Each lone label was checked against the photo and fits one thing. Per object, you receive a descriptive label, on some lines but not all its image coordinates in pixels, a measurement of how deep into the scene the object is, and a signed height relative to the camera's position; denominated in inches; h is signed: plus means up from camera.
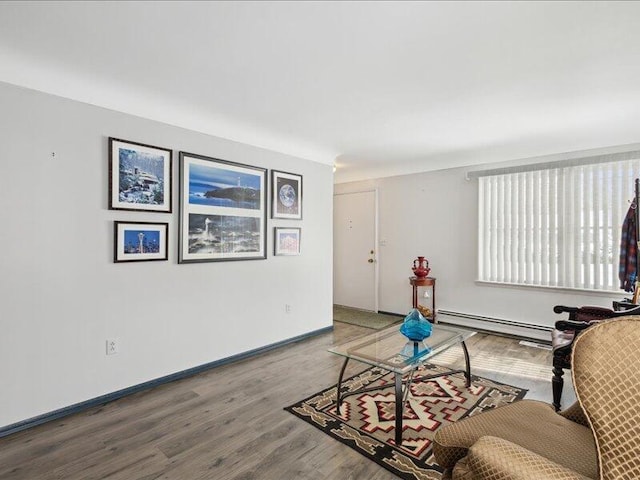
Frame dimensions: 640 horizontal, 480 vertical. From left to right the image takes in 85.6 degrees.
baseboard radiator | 158.9 -39.7
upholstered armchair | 34.3 -26.6
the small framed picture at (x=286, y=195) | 152.1 +20.4
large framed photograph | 121.3 +11.2
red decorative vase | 187.8 -15.3
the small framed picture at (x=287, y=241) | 153.8 -0.6
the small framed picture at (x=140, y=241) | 103.9 -0.7
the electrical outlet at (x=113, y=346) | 102.6 -32.1
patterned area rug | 76.6 -47.5
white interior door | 220.8 -7.2
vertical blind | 142.9 +7.8
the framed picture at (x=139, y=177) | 102.7 +19.6
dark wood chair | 92.8 -28.0
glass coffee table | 81.1 -30.8
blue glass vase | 98.5 -25.2
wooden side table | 186.5 -24.4
